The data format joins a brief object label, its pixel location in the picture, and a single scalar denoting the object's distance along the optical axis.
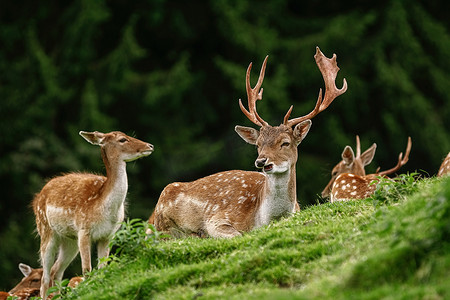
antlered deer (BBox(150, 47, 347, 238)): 17.00
